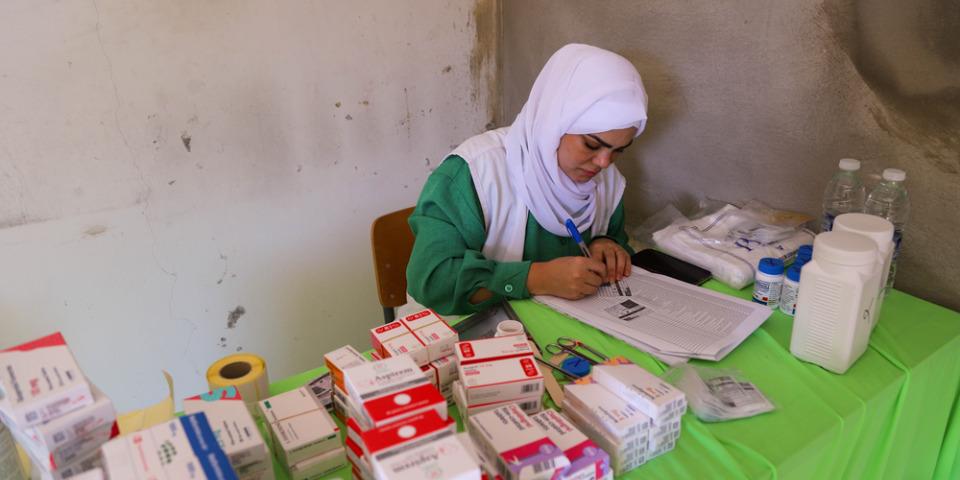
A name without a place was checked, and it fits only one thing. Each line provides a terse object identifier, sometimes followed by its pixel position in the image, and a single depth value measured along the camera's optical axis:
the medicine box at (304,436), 0.83
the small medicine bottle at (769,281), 1.28
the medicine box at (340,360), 0.93
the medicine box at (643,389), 0.86
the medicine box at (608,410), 0.84
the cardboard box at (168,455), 0.66
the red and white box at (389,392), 0.74
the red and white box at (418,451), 0.66
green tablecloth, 0.93
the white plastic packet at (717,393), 0.99
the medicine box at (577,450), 0.77
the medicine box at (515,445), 0.74
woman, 1.38
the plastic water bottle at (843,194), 1.47
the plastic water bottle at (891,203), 1.40
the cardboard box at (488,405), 0.90
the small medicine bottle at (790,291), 1.25
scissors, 1.15
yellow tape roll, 0.94
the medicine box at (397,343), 0.95
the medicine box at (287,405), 0.88
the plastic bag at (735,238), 1.44
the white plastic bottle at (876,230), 1.13
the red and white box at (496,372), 0.90
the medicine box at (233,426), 0.76
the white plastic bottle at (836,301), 1.04
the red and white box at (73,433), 0.67
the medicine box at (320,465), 0.84
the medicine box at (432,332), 0.97
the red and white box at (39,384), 0.67
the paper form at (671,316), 1.17
